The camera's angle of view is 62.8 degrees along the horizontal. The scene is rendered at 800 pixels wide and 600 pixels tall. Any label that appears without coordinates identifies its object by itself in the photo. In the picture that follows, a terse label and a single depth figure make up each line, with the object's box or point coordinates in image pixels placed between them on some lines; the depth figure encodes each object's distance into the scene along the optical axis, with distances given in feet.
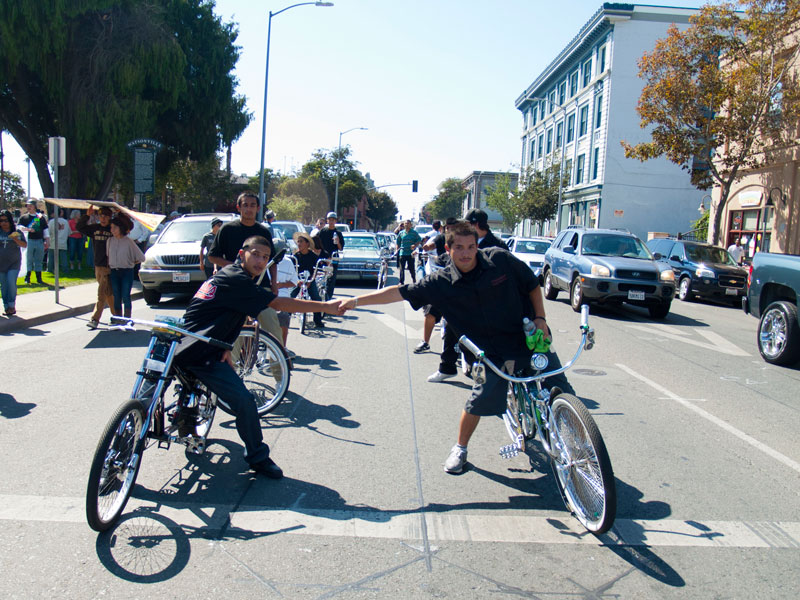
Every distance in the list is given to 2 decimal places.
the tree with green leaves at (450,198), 402.52
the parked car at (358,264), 63.52
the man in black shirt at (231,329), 13.94
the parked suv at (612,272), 44.86
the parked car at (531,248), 64.54
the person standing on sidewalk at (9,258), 33.83
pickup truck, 29.48
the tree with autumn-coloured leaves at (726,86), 70.95
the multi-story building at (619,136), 131.34
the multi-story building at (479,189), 347.56
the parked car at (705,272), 59.21
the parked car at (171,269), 43.57
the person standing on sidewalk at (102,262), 33.50
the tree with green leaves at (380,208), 389.29
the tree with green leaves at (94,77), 81.25
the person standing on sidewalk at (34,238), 50.88
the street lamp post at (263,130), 94.63
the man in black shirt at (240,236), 22.47
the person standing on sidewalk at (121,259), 32.60
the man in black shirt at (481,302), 14.11
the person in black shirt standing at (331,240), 42.39
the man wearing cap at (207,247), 31.63
